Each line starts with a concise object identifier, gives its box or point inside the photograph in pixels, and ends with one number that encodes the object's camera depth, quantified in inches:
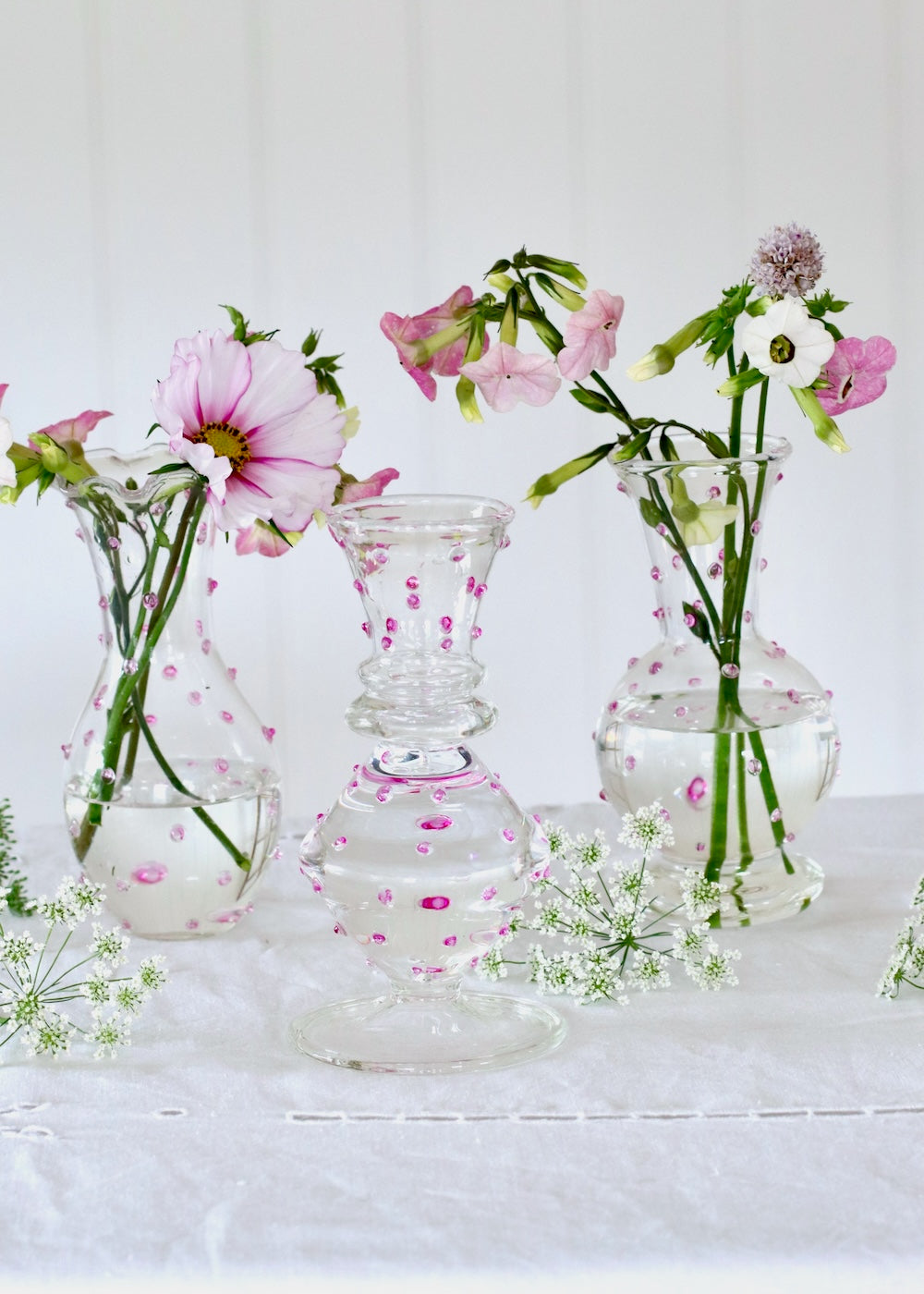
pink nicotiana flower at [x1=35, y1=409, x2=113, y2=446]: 41.0
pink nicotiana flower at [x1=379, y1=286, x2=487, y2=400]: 40.0
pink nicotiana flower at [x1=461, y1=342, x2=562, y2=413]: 39.8
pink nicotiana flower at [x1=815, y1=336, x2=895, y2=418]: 39.9
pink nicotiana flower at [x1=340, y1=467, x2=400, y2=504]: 41.5
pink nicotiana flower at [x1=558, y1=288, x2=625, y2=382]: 39.3
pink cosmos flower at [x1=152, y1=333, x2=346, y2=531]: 37.6
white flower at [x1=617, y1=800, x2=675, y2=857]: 40.2
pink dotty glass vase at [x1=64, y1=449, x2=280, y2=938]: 40.7
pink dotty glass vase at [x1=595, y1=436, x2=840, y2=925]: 41.3
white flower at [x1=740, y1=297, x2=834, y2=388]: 39.0
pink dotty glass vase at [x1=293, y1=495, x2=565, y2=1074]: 36.5
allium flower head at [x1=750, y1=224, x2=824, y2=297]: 39.4
